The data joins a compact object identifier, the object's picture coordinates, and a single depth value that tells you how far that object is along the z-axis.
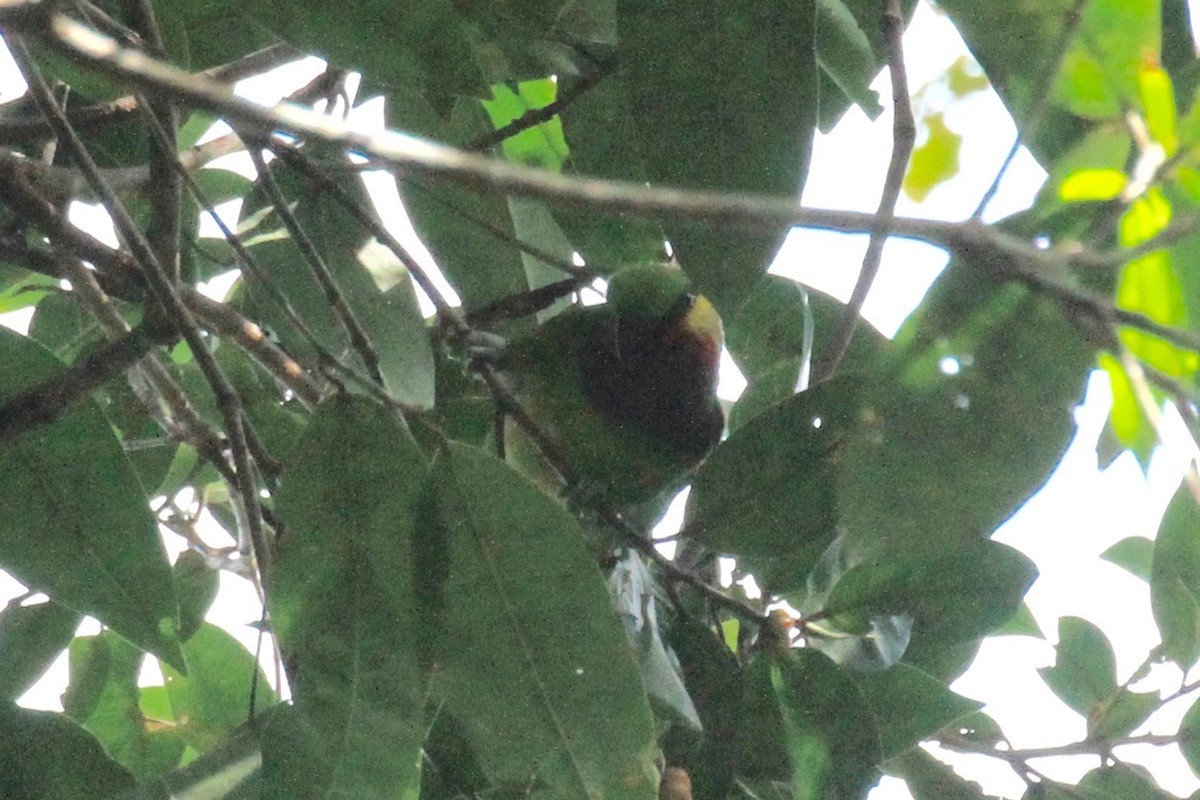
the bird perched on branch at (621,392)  7.78
